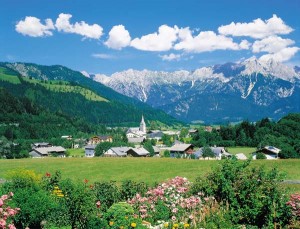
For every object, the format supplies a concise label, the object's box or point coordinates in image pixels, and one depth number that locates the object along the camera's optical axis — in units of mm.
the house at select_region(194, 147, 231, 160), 111188
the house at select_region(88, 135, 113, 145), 196700
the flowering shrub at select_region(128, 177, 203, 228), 15634
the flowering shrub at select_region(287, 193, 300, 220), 13391
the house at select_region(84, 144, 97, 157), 153350
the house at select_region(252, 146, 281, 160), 99750
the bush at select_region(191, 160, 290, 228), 14023
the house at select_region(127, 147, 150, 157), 123025
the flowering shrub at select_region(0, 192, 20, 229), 10463
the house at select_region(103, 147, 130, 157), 126812
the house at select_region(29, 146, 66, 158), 142000
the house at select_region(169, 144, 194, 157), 120412
